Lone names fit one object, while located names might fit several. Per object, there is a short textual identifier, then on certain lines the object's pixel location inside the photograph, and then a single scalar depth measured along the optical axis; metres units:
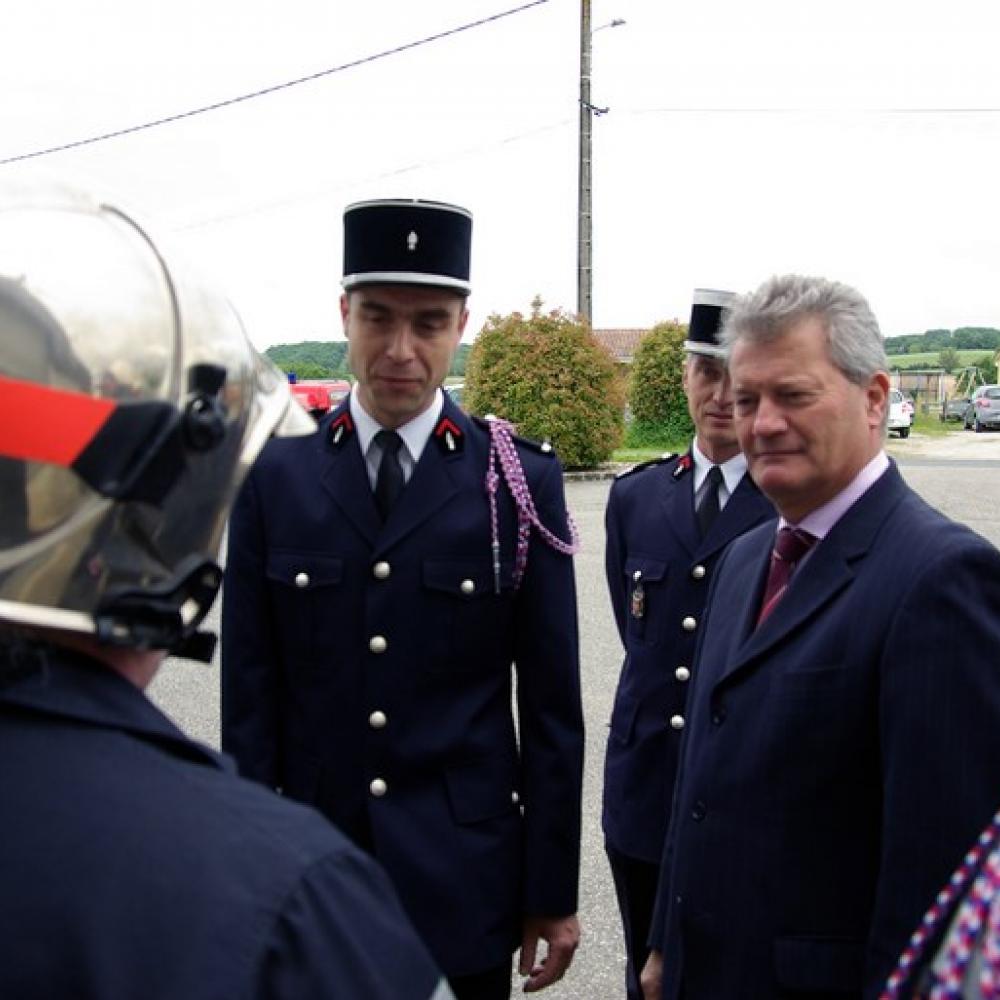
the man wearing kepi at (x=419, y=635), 2.22
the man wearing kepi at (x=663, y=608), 2.84
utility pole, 19.31
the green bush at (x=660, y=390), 21.64
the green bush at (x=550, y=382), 17.16
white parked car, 27.44
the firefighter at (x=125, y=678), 0.83
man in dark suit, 1.68
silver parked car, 30.84
